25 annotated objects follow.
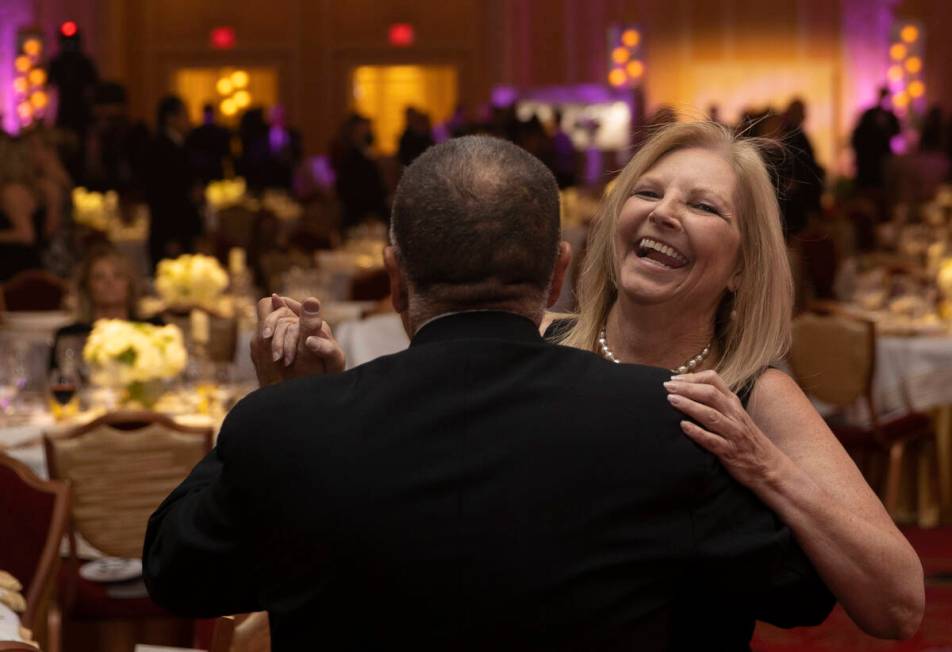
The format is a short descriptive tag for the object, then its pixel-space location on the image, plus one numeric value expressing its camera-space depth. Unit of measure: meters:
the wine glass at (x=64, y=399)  5.13
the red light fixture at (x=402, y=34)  21.42
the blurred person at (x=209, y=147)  14.30
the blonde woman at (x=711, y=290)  1.90
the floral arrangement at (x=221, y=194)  14.94
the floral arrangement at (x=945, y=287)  7.14
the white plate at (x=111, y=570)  4.43
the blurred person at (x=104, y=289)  6.22
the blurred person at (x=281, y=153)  16.22
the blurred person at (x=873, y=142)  15.34
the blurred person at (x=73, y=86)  16.38
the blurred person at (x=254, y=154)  16.11
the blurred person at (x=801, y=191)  8.43
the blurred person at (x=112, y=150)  14.27
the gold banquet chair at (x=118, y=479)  4.26
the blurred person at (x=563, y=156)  15.04
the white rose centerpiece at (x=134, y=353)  5.12
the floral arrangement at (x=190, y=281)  7.62
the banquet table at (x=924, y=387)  6.59
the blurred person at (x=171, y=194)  11.45
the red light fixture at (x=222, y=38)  21.58
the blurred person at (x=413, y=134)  14.27
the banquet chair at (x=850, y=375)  6.50
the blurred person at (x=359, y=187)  13.20
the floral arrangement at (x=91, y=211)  13.09
